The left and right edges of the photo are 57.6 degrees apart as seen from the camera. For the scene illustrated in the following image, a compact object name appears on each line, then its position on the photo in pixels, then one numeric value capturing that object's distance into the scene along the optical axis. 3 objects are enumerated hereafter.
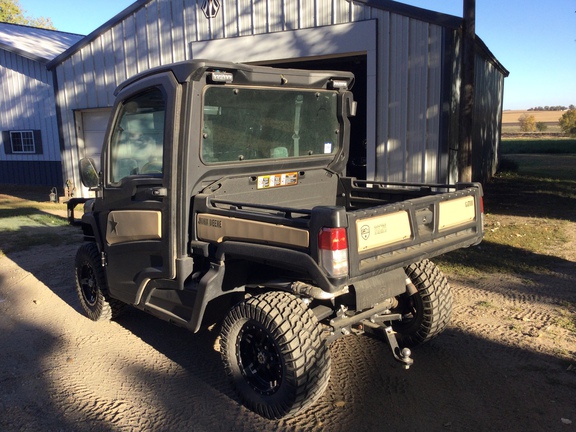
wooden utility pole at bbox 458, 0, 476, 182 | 9.27
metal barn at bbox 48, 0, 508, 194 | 9.14
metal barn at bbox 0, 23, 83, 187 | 16.92
